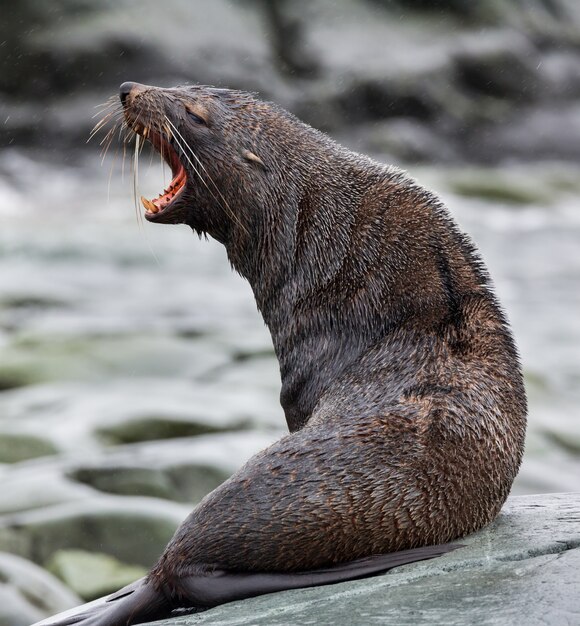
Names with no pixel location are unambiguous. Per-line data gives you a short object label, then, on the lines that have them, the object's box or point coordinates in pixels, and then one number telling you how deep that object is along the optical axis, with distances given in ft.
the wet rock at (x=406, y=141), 140.36
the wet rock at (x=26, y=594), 41.06
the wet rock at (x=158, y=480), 55.36
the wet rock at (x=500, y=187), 133.90
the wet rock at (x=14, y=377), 78.38
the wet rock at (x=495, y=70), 148.77
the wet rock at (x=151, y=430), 66.08
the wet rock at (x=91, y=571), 48.98
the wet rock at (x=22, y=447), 64.59
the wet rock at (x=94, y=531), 49.96
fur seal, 28.81
